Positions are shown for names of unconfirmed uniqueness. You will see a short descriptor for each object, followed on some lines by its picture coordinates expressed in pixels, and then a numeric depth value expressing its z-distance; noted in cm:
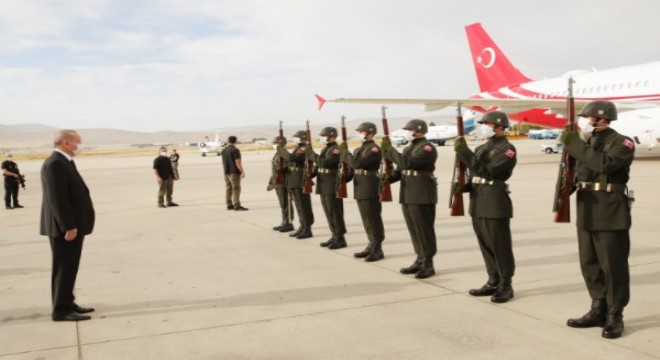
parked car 3291
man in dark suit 523
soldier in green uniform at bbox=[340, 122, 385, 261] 765
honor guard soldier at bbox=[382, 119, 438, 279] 662
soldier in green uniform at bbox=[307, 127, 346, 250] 853
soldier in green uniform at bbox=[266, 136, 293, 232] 1022
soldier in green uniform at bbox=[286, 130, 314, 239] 952
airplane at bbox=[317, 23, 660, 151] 2083
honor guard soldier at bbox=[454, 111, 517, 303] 550
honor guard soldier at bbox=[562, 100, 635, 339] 442
